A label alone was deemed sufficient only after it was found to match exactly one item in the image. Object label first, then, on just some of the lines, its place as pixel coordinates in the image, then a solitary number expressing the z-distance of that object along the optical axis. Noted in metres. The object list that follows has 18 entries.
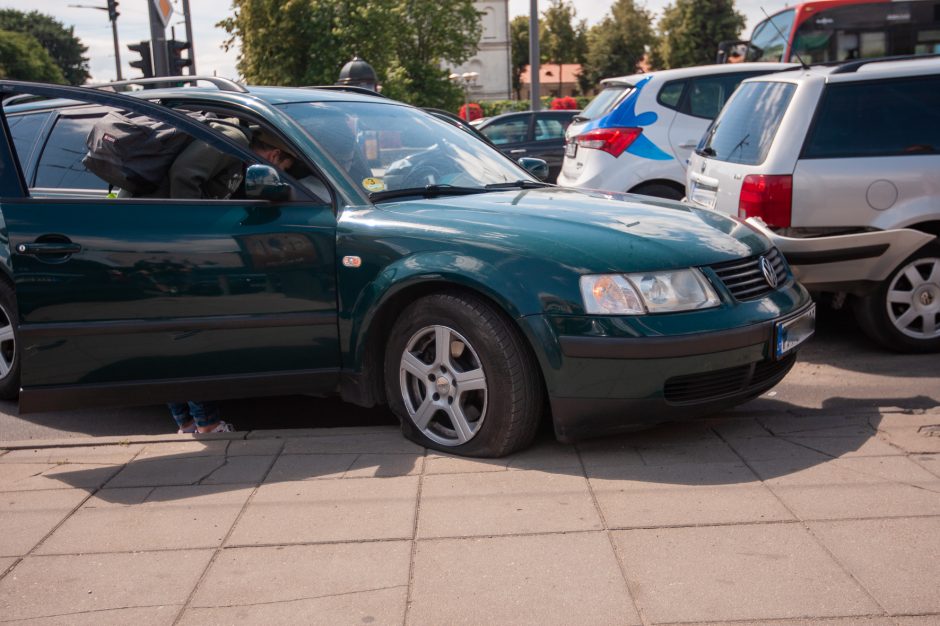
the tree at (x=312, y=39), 25.48
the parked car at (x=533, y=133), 16.28
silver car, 5.86
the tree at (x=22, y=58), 75.06
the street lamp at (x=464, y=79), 35.81
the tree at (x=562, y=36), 83.19
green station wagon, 4.06
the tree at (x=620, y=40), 75.56
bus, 15.17
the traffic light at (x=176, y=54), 13.17
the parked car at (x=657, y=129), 9.52
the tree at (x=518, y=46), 93.50
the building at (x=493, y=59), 82.00
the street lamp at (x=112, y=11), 30.03
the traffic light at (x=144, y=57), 13.12
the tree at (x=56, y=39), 94.12
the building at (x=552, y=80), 98.19
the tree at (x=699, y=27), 66.81
